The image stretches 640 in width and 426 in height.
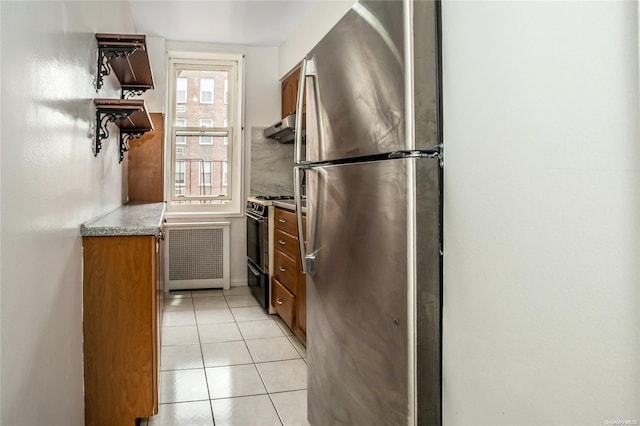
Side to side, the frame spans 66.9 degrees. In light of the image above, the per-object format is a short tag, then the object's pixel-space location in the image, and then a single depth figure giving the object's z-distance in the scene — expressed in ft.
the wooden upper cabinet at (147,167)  16.44
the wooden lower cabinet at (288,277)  11.28
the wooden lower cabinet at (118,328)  6.70
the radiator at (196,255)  17.12
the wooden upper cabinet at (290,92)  15.84
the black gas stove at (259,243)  14.15
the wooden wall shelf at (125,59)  7.88
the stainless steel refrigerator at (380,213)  4.59
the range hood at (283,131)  14.01
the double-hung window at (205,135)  17.43
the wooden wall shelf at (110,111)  7.82
